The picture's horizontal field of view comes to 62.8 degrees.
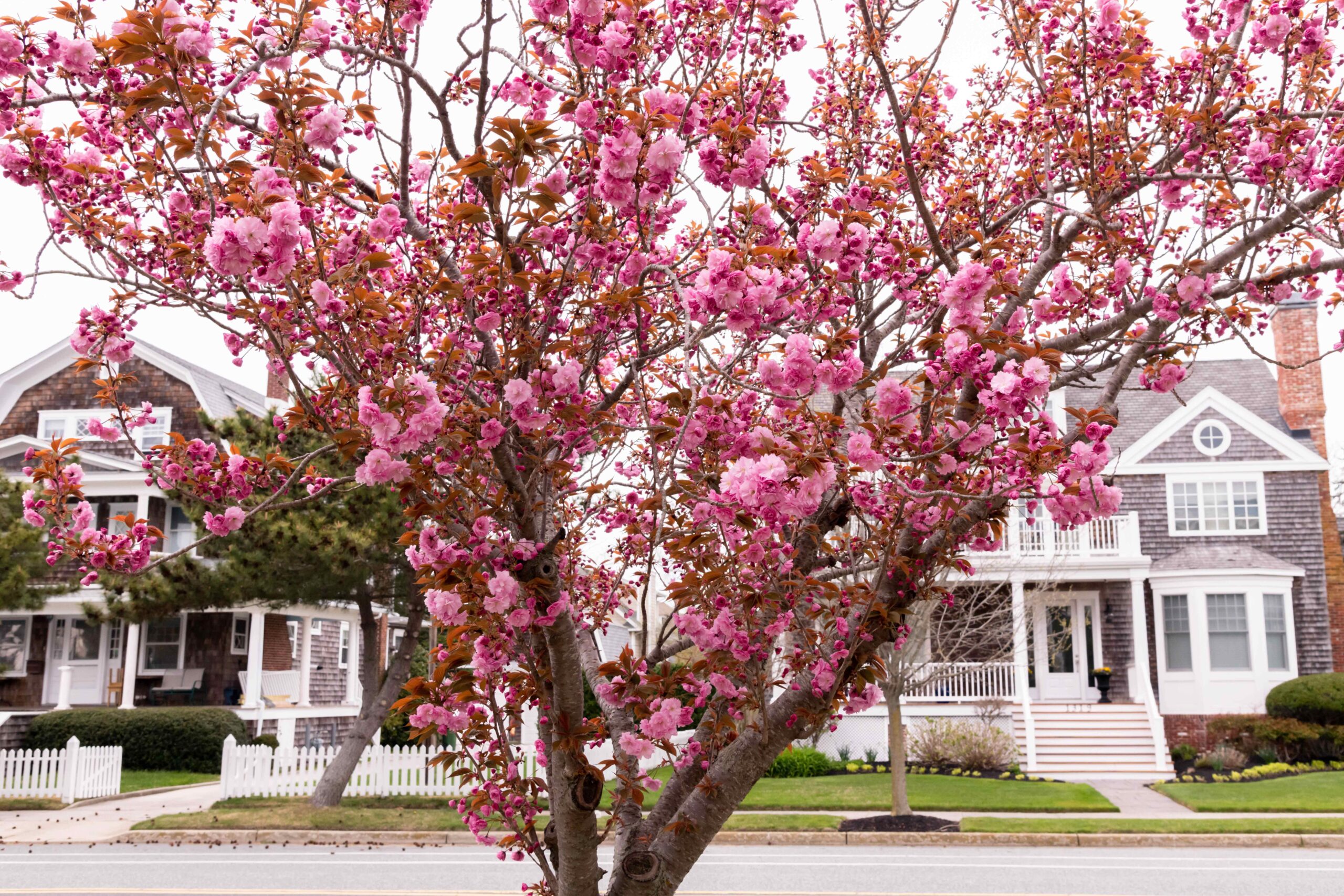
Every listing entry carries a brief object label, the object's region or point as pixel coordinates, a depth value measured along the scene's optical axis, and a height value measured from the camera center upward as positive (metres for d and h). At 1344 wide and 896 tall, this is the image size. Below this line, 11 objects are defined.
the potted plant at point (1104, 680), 22.23 -0.60
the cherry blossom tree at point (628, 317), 3.22 +1.08
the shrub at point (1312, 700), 19.61 -0.86
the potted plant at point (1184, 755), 20.80 -1.96
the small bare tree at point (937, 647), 14.29 +0.05
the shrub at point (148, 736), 21.33 -1.72
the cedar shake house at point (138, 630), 24.55 +0.38
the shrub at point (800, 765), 19.39 -2.02
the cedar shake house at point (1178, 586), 21.23 +1.29
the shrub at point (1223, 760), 19.23 -1.88
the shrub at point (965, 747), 19.45 -1.71
